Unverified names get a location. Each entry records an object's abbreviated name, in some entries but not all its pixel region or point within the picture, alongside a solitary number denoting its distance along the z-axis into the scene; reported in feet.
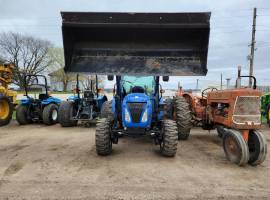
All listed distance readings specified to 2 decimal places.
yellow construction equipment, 26.61
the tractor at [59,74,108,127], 25.13
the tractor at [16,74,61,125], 26.74
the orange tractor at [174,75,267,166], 12.70
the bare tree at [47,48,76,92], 116.94
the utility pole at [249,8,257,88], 47.96
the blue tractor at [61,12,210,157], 14.18
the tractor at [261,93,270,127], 26.42
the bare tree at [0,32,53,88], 103.90
